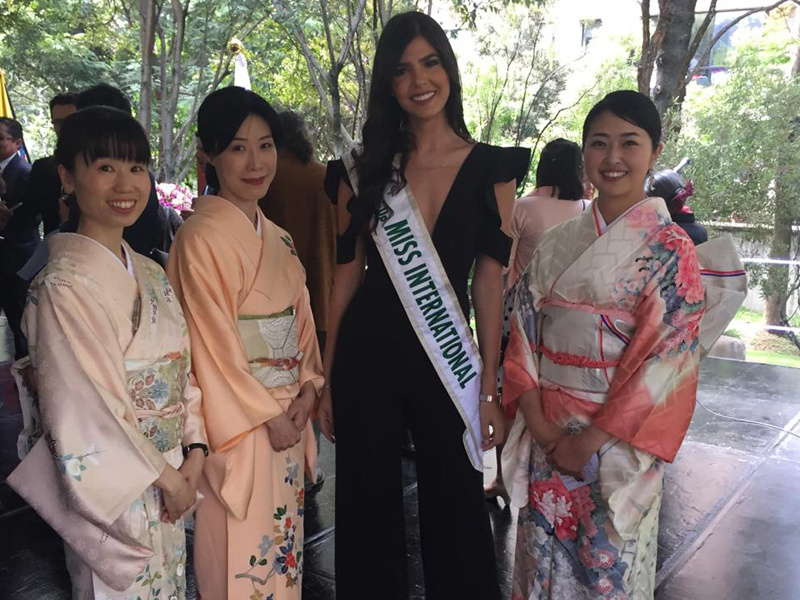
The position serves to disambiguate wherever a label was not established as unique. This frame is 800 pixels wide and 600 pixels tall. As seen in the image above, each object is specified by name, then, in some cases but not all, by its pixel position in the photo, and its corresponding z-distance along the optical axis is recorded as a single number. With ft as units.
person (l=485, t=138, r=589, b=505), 10.36
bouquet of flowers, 12.95
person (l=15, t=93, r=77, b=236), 10.48
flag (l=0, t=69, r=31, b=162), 19.63
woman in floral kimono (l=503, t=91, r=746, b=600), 5.62
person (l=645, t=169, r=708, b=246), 10.15
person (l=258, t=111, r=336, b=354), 10.17
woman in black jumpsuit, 5.86
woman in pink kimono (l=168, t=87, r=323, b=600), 5.94
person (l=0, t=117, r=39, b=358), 13.16
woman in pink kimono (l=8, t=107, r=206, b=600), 4.75
